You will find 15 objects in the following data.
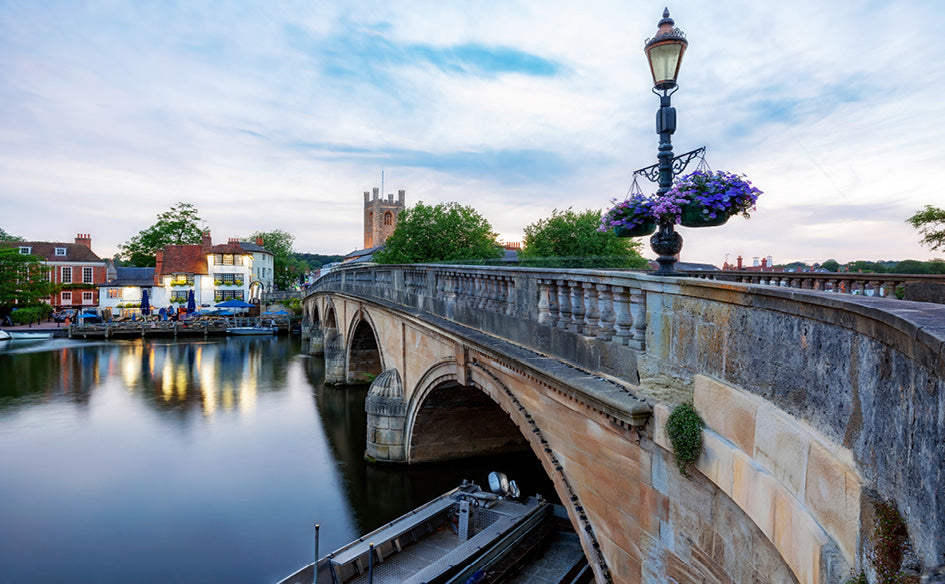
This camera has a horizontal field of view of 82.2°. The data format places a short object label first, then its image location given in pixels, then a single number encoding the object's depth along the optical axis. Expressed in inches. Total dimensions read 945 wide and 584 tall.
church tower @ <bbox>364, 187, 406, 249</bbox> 3681.1
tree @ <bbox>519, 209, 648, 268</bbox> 1157.1
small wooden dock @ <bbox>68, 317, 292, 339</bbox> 1766.7
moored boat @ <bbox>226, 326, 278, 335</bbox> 1913.1
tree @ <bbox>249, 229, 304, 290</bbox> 3228.3
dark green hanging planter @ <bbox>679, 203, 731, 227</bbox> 172.9
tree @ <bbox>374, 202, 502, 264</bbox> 1423.1
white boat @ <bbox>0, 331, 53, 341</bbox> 1684.1
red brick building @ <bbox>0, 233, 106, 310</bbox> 2253.9
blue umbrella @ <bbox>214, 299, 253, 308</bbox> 2007.9
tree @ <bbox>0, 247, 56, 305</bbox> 1894.7
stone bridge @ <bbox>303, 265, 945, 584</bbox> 81.2
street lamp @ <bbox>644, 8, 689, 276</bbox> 187.2
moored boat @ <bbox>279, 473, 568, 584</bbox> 359.6
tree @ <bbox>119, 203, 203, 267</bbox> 2524.6
